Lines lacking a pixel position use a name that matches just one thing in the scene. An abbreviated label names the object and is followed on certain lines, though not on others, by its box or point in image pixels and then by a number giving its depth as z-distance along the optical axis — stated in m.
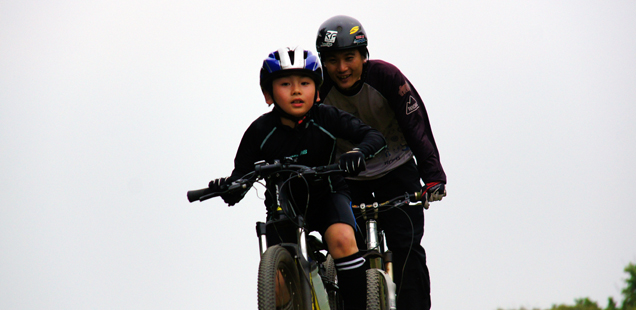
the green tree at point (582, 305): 14.58
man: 12.64
